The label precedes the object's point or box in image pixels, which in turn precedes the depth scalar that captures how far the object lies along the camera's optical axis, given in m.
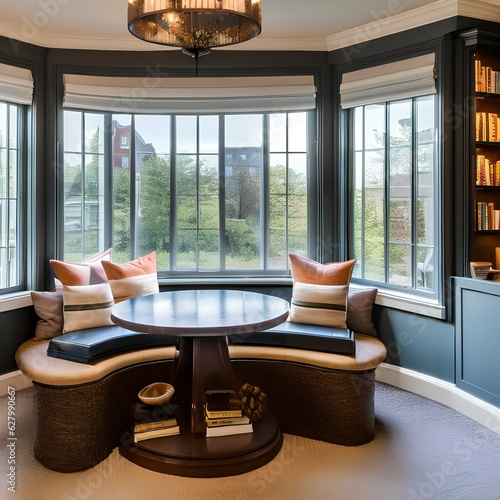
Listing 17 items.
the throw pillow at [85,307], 3.06
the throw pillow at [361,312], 3.52
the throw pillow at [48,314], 3.37
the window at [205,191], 4.04
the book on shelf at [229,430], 2.58
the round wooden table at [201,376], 2.40
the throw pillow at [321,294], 3.18
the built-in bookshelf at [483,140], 3.24
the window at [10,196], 3.61
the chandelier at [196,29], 2.24
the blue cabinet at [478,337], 2.93
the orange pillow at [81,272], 3.26
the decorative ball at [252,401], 2.65
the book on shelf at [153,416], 2.59
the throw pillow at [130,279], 3.41
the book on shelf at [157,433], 2.57
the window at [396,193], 3.48
